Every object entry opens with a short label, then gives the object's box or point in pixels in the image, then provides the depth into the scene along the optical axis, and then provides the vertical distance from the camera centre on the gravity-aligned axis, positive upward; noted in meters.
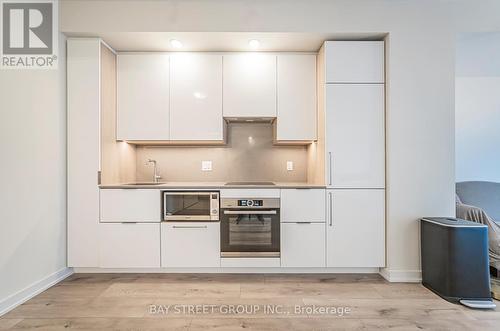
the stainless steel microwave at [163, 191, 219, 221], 2.86 -0.41
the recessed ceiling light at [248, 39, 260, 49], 2.91 +1.28
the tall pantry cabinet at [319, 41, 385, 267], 2.83 +0.13
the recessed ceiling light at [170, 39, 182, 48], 2.90 +1.28
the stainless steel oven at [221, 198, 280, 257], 2.84 -0.63
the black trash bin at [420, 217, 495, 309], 2.31 -0.81
